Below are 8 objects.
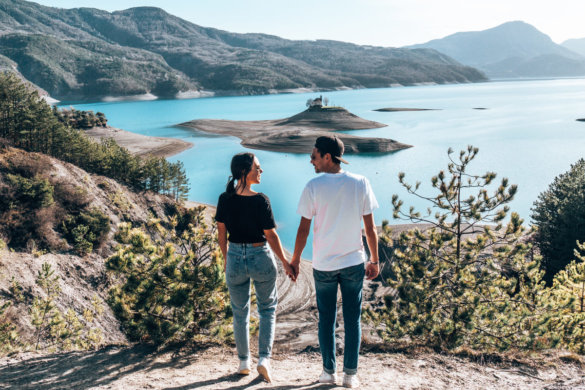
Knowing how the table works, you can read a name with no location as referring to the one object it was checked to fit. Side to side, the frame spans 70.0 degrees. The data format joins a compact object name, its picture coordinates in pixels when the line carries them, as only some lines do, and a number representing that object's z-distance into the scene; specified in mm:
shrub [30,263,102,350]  8758
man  4207
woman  4414
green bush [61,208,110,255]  17109
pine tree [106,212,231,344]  6090
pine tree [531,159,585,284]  19750
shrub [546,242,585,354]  6952
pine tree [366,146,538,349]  6668
